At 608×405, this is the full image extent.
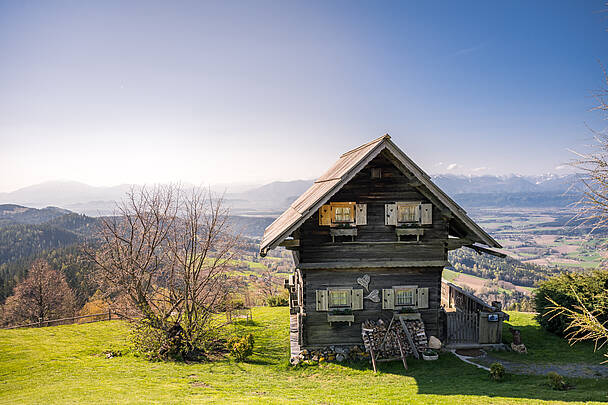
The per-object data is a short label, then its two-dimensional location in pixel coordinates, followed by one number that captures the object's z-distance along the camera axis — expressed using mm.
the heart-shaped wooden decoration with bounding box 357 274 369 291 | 16594
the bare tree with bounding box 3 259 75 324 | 43781
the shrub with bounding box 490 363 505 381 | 13023
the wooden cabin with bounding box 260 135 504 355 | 16203
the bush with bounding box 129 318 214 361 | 17797
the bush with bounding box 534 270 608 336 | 17078
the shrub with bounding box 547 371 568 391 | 11805
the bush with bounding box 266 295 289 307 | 33812
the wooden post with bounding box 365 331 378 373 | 14731
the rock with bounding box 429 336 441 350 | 16406
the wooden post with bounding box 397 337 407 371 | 14814
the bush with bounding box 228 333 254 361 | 17219
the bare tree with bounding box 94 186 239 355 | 18344
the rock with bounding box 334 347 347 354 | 16253
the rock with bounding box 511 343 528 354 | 16359
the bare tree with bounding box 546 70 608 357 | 8508
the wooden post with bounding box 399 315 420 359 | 15810
